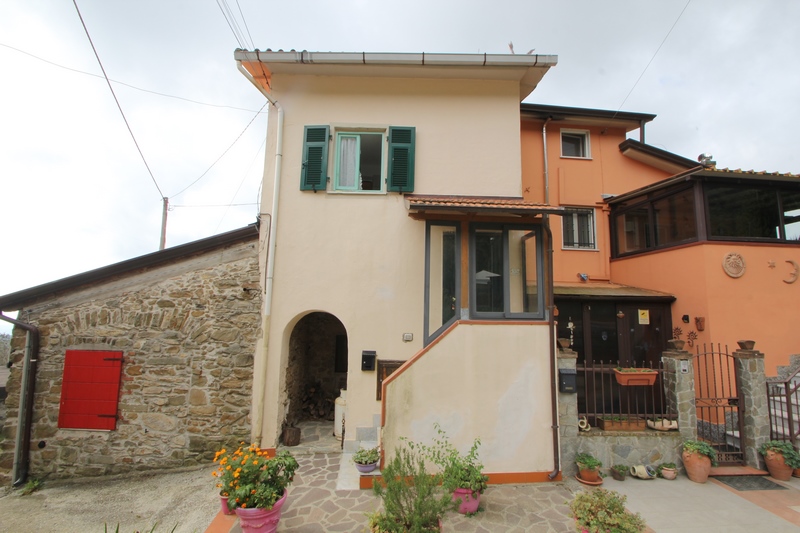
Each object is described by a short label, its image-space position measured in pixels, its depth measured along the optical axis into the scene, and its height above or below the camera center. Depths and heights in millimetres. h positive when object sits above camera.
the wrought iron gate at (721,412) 5809 -1837
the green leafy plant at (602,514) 3377 -2075
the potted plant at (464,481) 4406 -2238
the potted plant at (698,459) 5289 -2273
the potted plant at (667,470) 5388 -2497
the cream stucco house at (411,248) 5344 +1131
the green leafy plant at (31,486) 5770 -3204
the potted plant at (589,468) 5219 -2407
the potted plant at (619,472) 5367 -2520
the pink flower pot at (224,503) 4294 -2519
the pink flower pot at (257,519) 3932 -2507
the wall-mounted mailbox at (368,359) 6301 -950
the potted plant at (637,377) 5867 -1091
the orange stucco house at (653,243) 7094 +1701
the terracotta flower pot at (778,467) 5387 -2395
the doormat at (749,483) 5188 -2607
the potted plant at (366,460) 5203 -2349
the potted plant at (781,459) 5391 -2276
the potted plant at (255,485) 3965 -2173
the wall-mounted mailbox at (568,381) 5461 -1107
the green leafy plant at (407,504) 3535 -2088
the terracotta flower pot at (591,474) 5218 -2494
